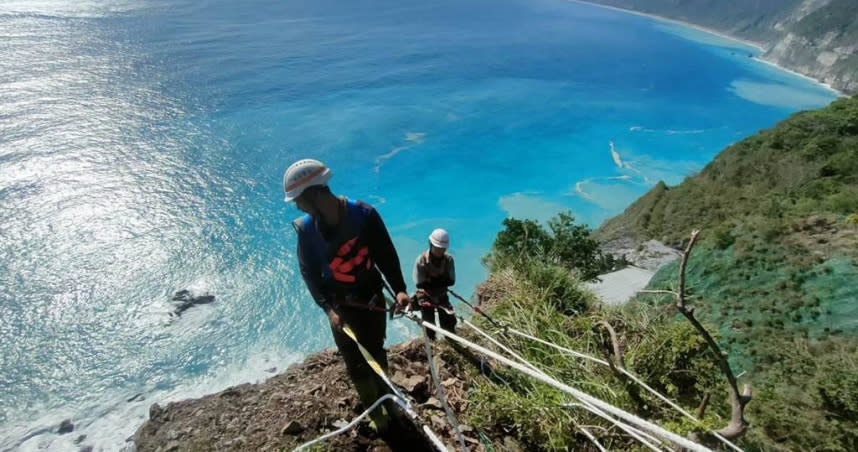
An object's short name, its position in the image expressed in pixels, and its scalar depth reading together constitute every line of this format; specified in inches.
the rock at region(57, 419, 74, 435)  672.9
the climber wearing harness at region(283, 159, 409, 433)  120.0
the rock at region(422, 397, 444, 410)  157.3
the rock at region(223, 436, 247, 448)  166.8
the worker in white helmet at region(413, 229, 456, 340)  206.5
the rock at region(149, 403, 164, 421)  295.6
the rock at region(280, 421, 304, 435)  154.1
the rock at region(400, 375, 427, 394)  163.8
